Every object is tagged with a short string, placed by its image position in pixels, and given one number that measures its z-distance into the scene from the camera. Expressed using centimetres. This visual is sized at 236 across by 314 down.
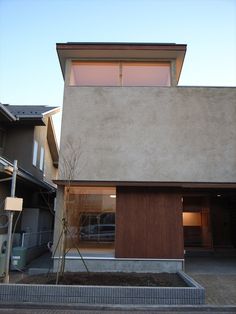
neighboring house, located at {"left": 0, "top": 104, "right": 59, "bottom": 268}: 1286
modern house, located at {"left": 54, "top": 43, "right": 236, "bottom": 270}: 1102
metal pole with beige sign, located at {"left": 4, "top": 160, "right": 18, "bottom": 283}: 865
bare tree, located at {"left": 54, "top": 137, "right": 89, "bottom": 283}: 1101
